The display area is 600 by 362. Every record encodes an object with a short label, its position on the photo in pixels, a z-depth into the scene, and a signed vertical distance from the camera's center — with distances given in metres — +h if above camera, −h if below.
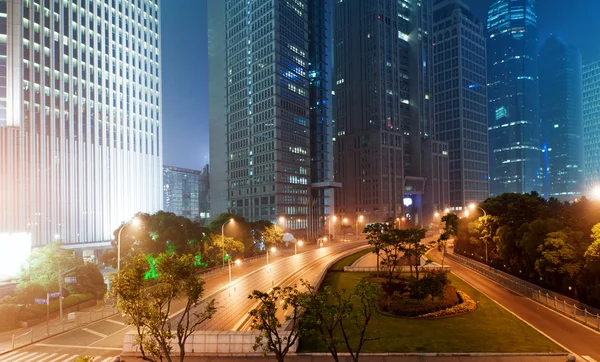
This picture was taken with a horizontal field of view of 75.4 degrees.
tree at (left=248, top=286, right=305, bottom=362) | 19.84 -6.18
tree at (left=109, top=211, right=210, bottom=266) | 56.44 -5.79
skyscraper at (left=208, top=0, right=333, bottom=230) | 127.31 +31.28
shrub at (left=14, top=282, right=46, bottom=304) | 41.84 -9.99
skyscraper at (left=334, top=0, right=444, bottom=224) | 173.00 +40.46
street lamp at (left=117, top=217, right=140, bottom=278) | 53.92 -3.42
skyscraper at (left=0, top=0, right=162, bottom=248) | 77.19 +19.25
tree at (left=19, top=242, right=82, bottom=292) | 43.31 -7.77
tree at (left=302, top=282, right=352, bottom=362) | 19.92 -6.04
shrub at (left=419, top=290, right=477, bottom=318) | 36.69 -11.43
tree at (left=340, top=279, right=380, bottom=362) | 21.01 -5.55
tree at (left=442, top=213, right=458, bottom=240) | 59.57 -4.95
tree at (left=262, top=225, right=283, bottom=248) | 88.94 -9.07
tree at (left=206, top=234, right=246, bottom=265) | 66.25 -8.84
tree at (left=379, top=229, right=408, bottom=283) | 54.84 -6.32
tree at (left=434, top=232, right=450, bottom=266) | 59.49 -6.56
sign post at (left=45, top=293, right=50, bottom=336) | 36.31 -10.43
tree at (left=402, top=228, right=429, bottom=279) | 54.23 -6.63
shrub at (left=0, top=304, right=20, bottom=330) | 35.97 -10.85
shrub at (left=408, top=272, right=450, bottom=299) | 39.84 -9.78
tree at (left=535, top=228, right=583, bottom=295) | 39.84 -6.54
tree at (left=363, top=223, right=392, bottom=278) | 56.69 -5.73
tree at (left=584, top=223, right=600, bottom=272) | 34.12 -5.52
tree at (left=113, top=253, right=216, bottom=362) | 20.27 -4.97
